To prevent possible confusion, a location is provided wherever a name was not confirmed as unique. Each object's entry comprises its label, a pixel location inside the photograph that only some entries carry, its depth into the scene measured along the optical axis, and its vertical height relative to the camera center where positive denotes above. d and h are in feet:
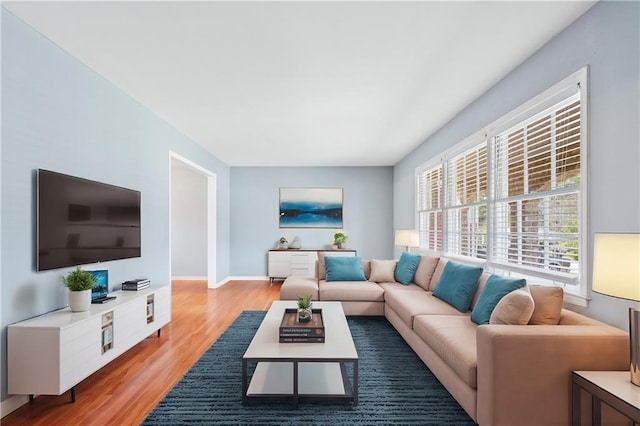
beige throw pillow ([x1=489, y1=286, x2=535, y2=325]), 6.70 -2.04
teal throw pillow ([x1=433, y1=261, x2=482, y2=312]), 9.95 -2.35
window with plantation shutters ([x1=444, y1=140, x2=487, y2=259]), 11.91 +0.39
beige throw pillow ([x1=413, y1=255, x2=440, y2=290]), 13.32 -2.47
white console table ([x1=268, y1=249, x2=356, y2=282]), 22.82 -3.48
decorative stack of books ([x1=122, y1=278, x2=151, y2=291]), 10.68 -2.37
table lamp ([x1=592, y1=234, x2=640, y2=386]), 4.55 -0.88
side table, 4.63 -2.79
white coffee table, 7.01 -4.11
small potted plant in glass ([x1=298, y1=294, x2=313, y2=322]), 8.85 -2.78
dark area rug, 6.70 -4.31
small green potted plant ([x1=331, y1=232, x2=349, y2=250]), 23.44 -2.05
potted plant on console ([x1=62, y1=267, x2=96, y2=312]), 8.05 -1.91
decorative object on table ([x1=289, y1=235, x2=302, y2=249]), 23.58 -2.21
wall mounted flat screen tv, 7.78 -0.23
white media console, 6.84 -3.04
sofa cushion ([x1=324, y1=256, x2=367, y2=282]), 14.92 -2.60
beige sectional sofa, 5.76 -2.81
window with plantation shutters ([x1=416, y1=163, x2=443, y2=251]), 16.22 +0.34
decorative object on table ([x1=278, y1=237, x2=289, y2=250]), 23.74 -2.29
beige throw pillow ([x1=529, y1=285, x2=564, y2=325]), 6.91 -2.05
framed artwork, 24.30 +0.37
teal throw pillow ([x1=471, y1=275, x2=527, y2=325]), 7.89 -2.09
